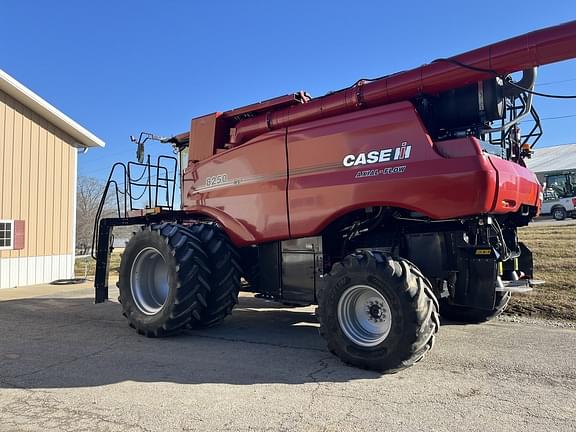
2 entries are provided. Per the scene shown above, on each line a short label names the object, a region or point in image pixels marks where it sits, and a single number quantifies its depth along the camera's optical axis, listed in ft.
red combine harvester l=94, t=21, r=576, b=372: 16.21
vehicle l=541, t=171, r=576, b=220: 90.99
